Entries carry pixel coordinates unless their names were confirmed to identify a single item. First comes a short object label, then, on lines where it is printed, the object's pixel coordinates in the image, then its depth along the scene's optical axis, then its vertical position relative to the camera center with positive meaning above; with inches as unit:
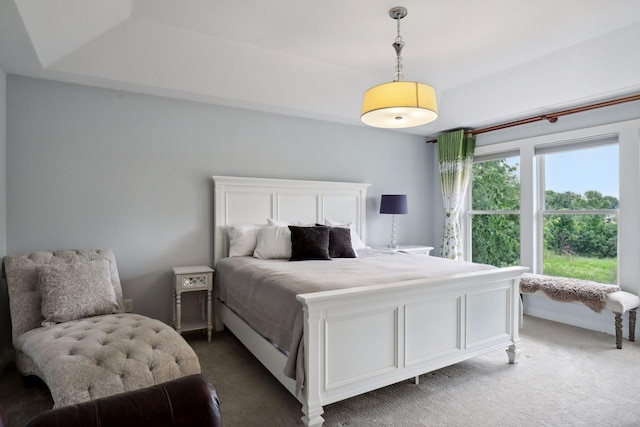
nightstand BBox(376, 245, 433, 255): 175.3 -16.4
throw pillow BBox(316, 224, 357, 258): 139.6 -11.1
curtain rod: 133.0 +42.1
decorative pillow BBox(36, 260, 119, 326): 92.7 -20.1
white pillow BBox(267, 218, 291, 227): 151.6 -3.0
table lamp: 177.8 +5.6
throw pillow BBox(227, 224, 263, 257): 140.9 -9.1
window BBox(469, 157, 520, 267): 176.4 +1.7
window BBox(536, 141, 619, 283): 143.9 +1.7
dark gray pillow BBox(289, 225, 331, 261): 132.8 -10.4
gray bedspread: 82.7 -16.7
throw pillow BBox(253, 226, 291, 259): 135.6 -10.6
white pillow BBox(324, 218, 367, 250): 159.0 -7.8
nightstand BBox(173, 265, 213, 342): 125.9 -25.0
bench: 123.3 -28.9
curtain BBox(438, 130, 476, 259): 189.0 +19.7
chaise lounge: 66.9 -26.7
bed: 76.5 -29.1
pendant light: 91.1 +29.5
